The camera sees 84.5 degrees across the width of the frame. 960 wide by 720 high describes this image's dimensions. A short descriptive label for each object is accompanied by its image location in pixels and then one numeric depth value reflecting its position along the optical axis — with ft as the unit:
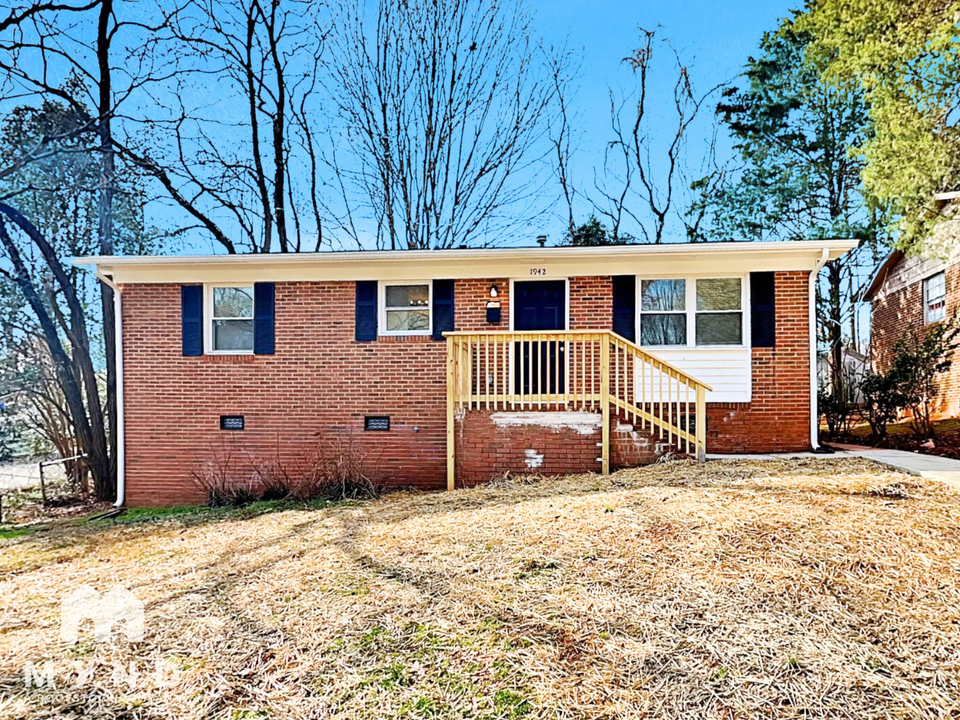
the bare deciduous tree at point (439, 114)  55.01
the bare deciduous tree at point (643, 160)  62.24
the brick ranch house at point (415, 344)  26.58
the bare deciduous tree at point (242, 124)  49.08
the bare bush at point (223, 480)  26.81
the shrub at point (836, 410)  36.58
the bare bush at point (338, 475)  25.29
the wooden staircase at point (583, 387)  22.91
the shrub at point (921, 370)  30.05
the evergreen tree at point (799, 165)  47.42
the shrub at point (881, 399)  30.83
